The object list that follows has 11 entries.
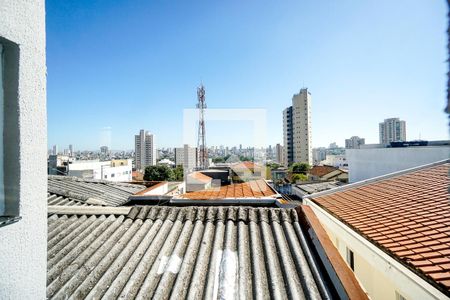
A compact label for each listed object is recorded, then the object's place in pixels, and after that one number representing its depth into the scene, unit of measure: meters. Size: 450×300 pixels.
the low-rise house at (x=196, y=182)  21.97
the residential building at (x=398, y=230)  2.60
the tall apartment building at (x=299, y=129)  61.56
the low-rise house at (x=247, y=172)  26.13
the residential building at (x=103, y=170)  30.17
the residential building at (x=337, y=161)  61.06
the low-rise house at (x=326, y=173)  31.50
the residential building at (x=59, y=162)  29.91
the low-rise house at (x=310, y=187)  12.82
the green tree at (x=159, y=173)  38.06
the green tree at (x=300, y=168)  41.42
